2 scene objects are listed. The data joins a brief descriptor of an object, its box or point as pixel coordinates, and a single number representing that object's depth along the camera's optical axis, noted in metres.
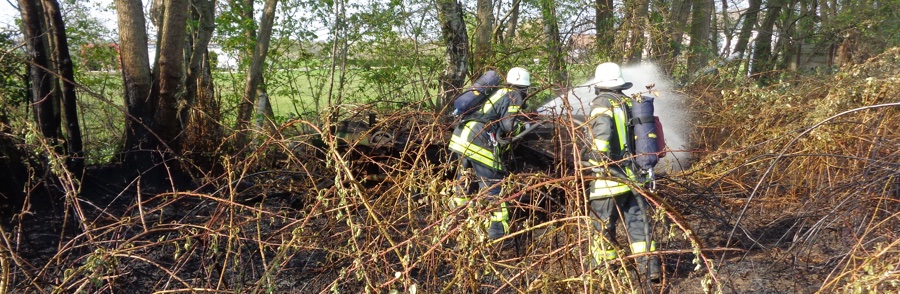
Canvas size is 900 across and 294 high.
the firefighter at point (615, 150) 4.26
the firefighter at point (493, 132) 5.08
